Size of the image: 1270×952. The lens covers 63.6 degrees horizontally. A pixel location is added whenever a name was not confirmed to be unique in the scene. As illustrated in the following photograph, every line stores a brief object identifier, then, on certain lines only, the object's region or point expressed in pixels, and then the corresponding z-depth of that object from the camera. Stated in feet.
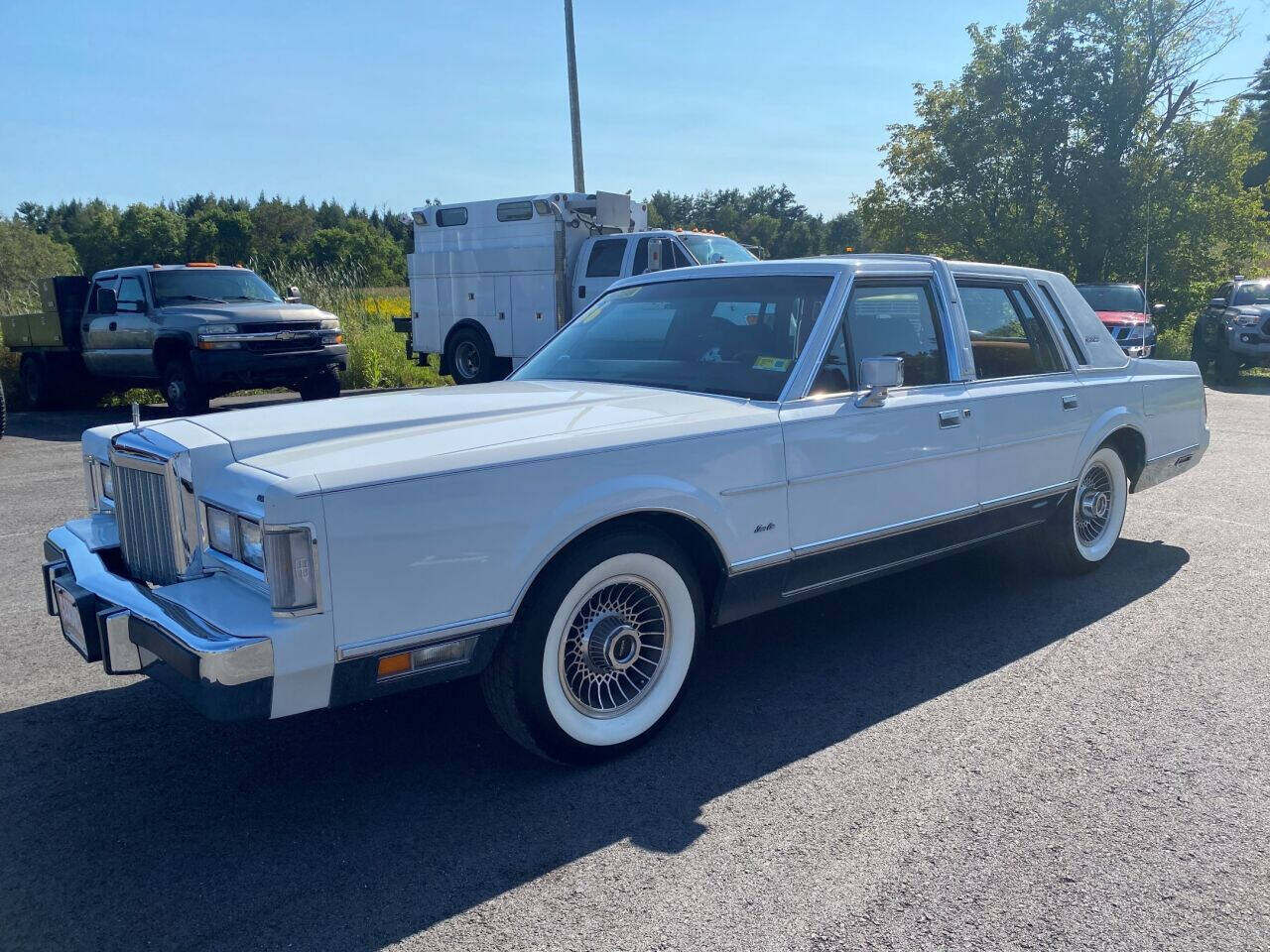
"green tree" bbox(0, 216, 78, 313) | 156.97
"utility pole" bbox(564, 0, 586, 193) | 66.64
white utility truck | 46.24
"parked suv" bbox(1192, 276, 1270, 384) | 55.98
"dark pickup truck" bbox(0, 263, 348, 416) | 41.01
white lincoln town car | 9.39
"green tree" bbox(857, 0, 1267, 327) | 80.43
